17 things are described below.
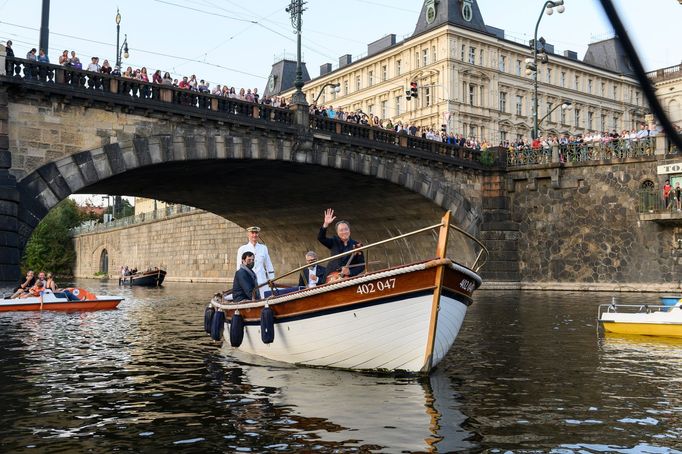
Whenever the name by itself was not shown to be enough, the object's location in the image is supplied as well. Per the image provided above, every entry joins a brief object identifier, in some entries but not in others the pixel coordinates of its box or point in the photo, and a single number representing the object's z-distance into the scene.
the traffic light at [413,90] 32.59
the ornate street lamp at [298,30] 28.11
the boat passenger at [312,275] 11.77
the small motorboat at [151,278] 51.19
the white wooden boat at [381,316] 9.75
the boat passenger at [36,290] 22.00
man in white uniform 12.43
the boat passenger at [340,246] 11.13
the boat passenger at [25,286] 21.27
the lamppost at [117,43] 42.16
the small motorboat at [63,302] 21.45
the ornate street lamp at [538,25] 28.34
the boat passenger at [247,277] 12.24
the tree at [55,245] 81.61
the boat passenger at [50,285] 24.01
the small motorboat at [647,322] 15.05
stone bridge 21.11
